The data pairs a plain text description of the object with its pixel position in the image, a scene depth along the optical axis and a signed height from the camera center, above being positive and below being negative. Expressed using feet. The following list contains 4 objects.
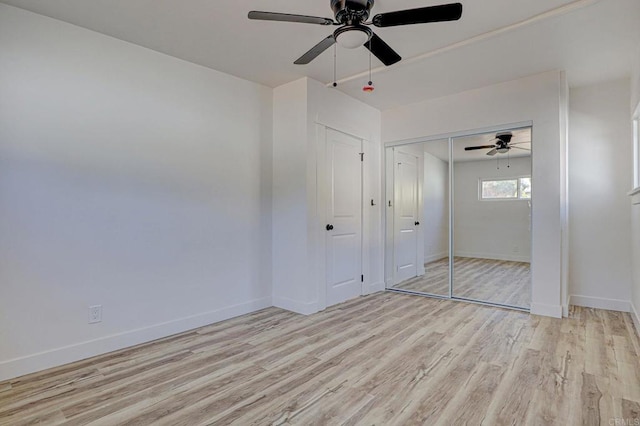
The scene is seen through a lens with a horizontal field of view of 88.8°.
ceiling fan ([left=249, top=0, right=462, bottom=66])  6.19 +3.82
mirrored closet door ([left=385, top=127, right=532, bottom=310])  12.79 -0.24
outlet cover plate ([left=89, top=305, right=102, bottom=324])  8.49 -2.63
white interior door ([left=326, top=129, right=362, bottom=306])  12.84 -0.24
